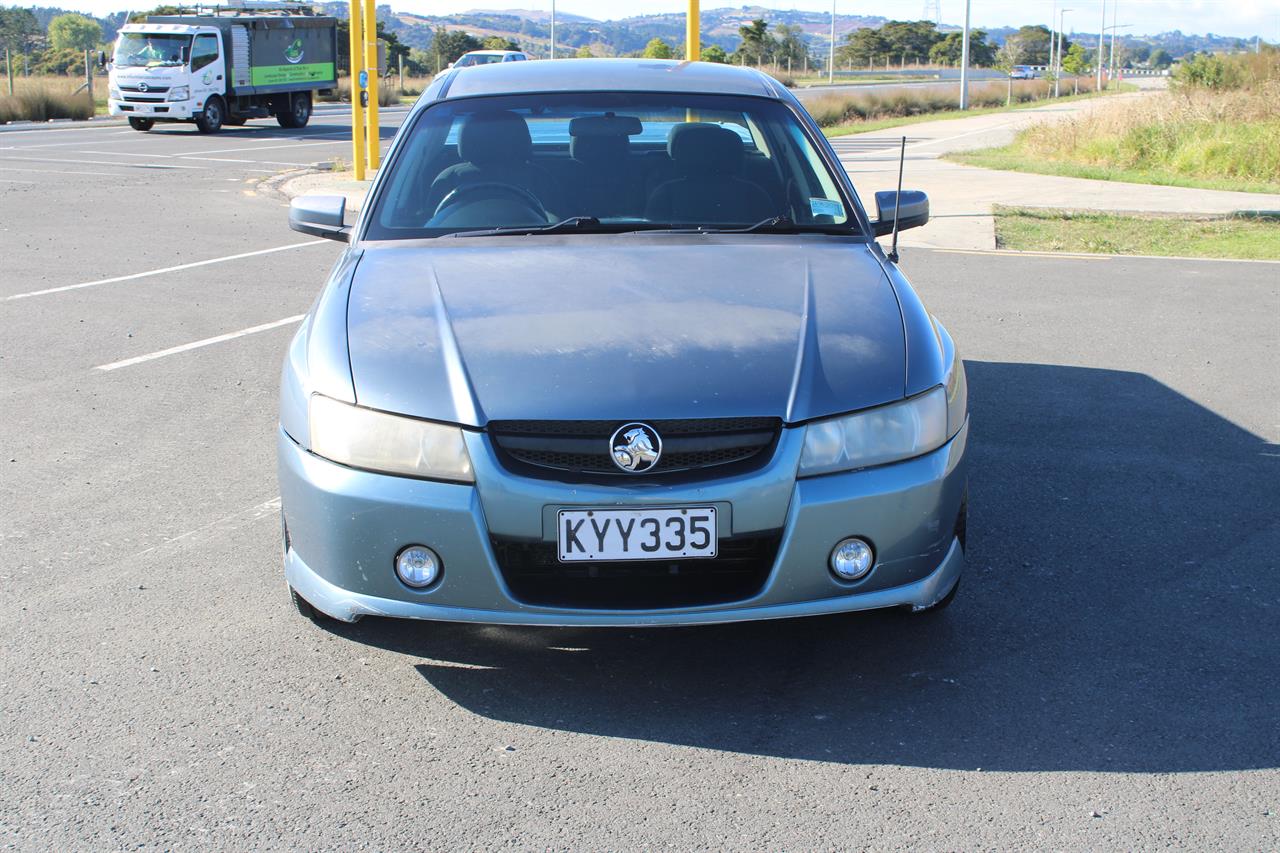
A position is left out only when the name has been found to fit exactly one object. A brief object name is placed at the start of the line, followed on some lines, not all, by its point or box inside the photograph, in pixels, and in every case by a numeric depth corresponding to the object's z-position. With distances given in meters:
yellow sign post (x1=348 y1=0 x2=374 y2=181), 16.64
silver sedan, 3.15
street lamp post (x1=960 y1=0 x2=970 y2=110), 45.31
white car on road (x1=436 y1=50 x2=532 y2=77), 37.53
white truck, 30.20
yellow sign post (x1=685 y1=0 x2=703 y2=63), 13.89
